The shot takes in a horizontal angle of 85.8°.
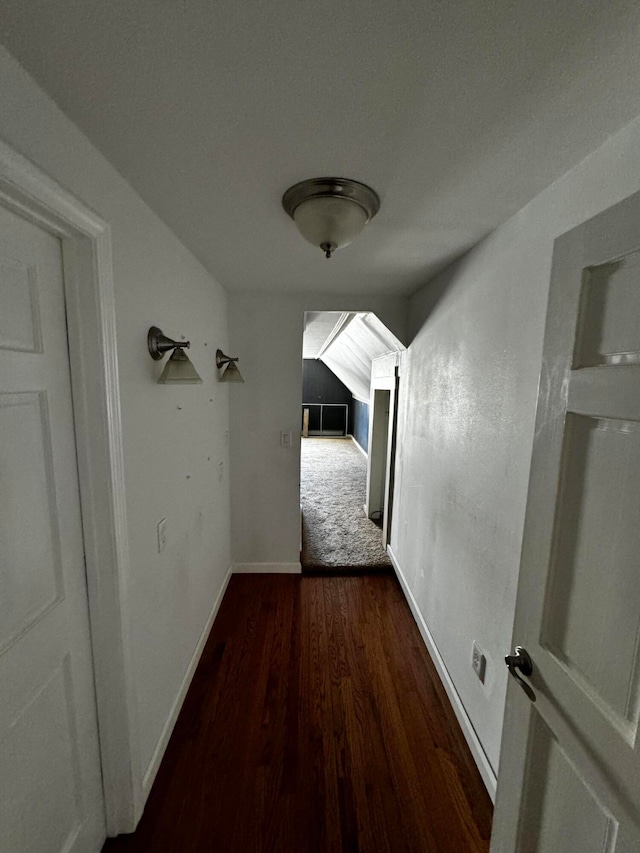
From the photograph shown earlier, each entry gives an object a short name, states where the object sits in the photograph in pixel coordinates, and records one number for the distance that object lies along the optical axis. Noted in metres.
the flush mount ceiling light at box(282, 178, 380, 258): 1.07
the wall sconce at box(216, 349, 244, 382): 2.12
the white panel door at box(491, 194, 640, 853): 0.62
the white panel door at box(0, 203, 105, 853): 0.76
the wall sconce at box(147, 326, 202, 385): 1.26
